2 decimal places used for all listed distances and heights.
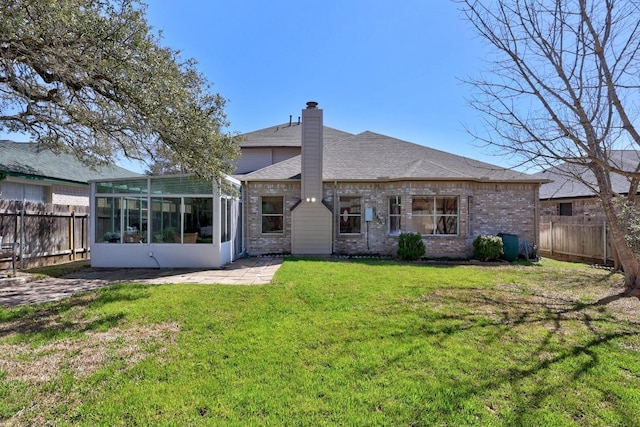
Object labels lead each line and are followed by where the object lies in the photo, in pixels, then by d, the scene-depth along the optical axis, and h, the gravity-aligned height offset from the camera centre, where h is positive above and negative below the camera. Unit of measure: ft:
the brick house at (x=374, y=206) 43.14 +1.75
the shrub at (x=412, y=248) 40.47 -3.52
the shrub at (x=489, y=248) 40.27 -3.52
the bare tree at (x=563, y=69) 20.13 +9.83
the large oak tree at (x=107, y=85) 18.01 +9.51
